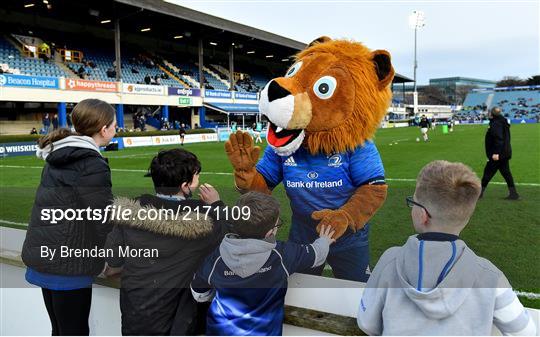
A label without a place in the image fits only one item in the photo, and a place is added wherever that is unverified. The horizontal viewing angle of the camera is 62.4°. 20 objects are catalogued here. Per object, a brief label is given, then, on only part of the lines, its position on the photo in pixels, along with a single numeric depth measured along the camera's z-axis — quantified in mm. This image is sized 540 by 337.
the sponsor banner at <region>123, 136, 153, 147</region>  22969
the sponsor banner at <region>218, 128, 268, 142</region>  29983
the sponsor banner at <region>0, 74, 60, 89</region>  20548
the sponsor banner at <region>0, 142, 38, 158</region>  18734
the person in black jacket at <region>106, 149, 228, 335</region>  2033
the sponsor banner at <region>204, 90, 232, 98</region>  33375
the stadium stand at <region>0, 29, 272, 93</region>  25562
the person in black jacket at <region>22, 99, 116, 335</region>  2143
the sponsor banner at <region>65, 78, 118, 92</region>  23219
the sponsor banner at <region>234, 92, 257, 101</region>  36184
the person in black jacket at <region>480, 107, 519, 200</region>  7352
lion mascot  2400
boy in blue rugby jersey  1844
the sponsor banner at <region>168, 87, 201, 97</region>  30000
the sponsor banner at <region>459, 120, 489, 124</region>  61169
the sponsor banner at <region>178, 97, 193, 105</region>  30656
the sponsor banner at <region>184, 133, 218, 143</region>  27372
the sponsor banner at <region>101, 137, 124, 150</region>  22009
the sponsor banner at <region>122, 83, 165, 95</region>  26406
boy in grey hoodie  1408
